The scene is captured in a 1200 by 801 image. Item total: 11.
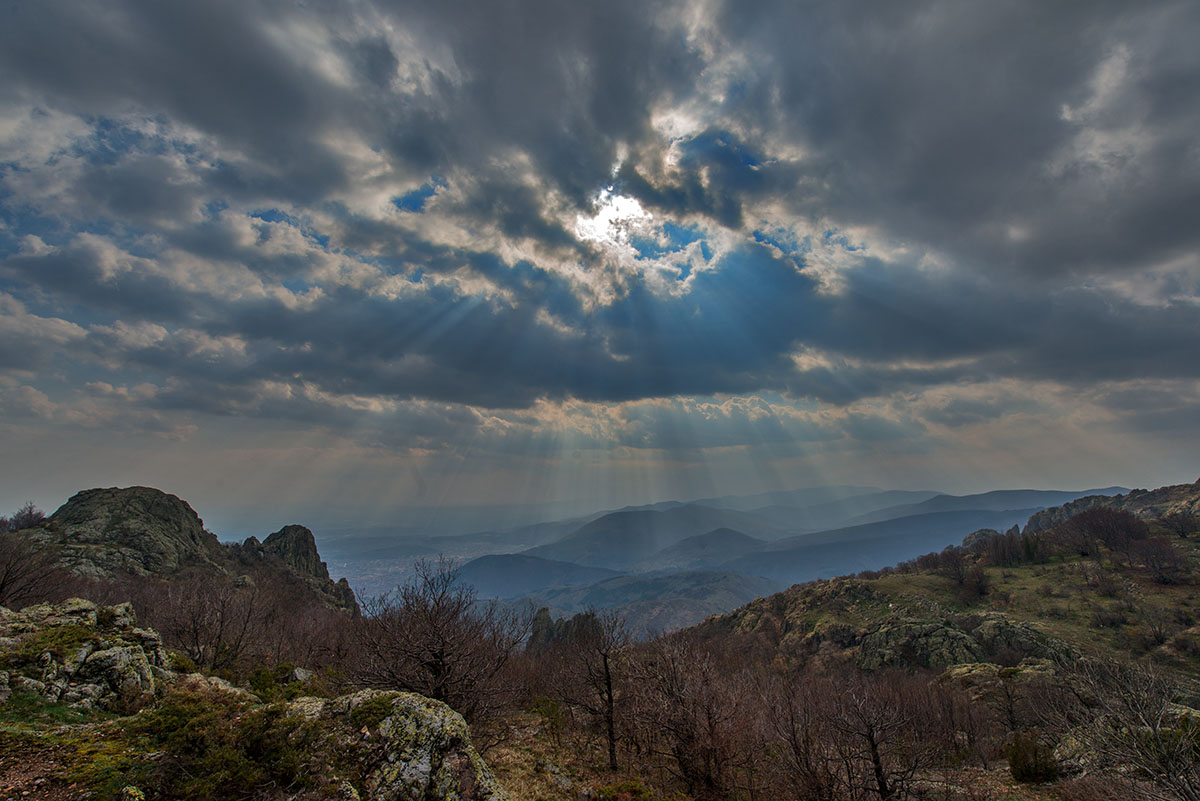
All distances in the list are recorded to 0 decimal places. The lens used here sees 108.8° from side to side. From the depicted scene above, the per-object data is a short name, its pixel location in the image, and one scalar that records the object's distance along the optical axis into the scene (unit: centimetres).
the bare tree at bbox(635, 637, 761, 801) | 2150
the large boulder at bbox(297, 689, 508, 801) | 885
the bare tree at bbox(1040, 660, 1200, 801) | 1391
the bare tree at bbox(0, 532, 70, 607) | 3394
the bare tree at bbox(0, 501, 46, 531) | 9604
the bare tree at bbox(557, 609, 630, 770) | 2811
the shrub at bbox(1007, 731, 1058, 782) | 2712
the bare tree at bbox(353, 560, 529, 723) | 1875
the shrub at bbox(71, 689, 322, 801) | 767
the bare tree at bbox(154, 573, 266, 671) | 3145
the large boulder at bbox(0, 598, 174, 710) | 1287
